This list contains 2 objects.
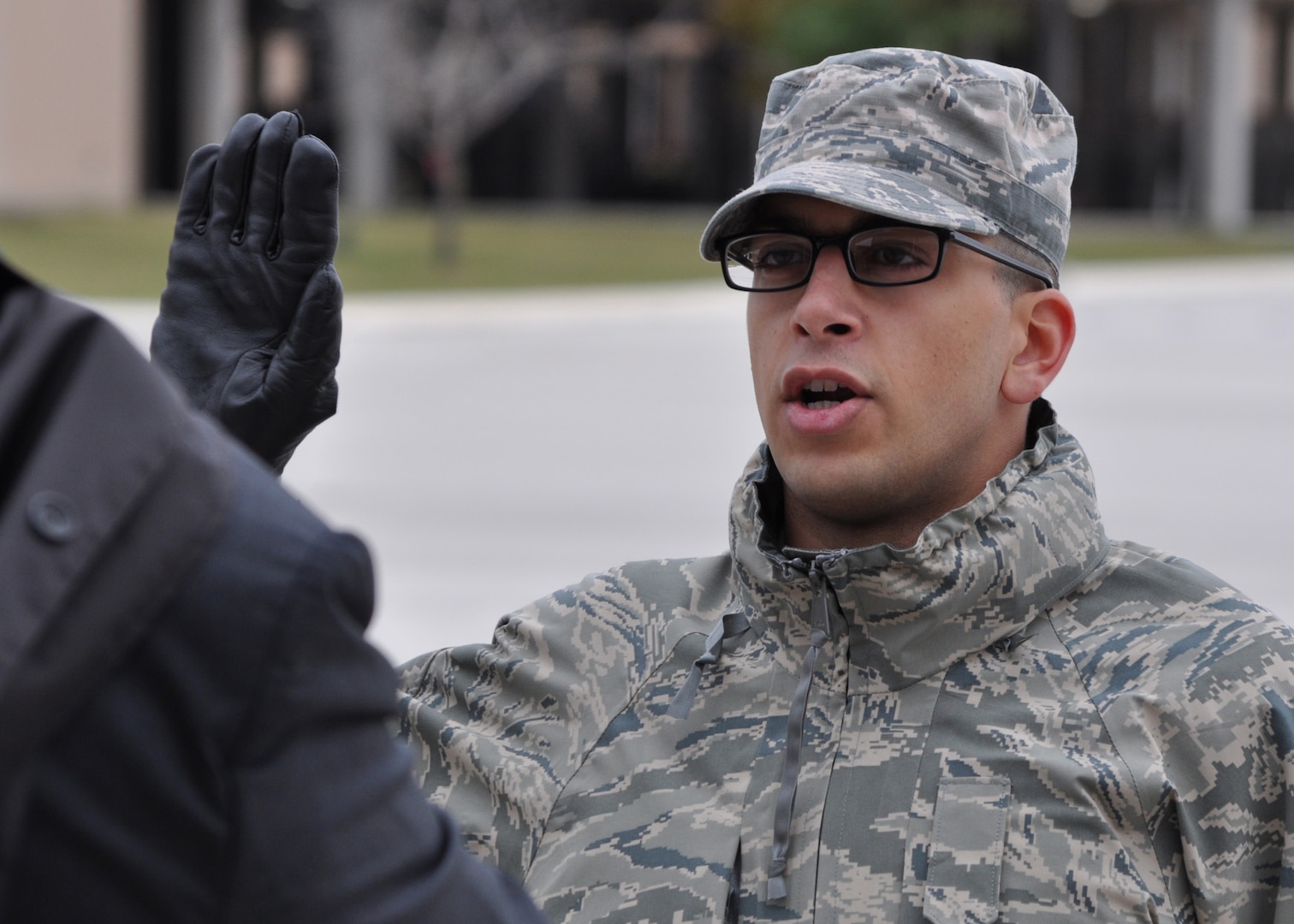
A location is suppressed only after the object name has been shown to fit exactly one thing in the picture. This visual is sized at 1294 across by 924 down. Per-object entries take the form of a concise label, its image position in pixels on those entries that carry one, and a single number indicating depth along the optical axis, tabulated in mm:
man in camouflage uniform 4266
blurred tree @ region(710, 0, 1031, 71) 67125
